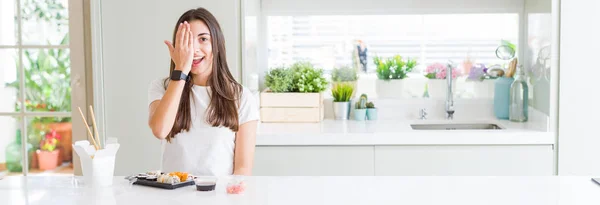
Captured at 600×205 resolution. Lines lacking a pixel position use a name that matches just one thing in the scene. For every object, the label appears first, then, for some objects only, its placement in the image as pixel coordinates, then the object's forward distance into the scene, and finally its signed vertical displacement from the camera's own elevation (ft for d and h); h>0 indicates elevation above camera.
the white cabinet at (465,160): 11.62 -1.28
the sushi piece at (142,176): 7.90 -1.02
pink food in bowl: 7.32 -1.07
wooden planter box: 12.92 -0.50
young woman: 8.87 -0.46
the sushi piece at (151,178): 7.80 -1.02
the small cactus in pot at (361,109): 13.51 -0.56
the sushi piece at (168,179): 7.61 -1.01
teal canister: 13.51 -0.35
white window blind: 14.19 +0.76
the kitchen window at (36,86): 13.10 -0.12
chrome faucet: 13.69 -0.38
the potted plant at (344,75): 13.92 +0.04
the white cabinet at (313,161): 11.71 -1.29
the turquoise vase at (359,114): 13.50 -0.65
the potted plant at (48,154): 13.50 -1.34
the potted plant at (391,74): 14.19 +0.06
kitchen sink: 13.39 -0.88
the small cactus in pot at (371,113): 13.64 -0.64
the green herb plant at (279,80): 13.00 -0.04
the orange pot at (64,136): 13.34 -1.01
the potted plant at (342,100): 13.56 -0.41
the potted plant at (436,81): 14.24 -0.08
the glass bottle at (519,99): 13.01 -0.39
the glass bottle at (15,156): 13.62 -1.38
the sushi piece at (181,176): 7.73 -1.00
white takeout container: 7.70 -0.85
